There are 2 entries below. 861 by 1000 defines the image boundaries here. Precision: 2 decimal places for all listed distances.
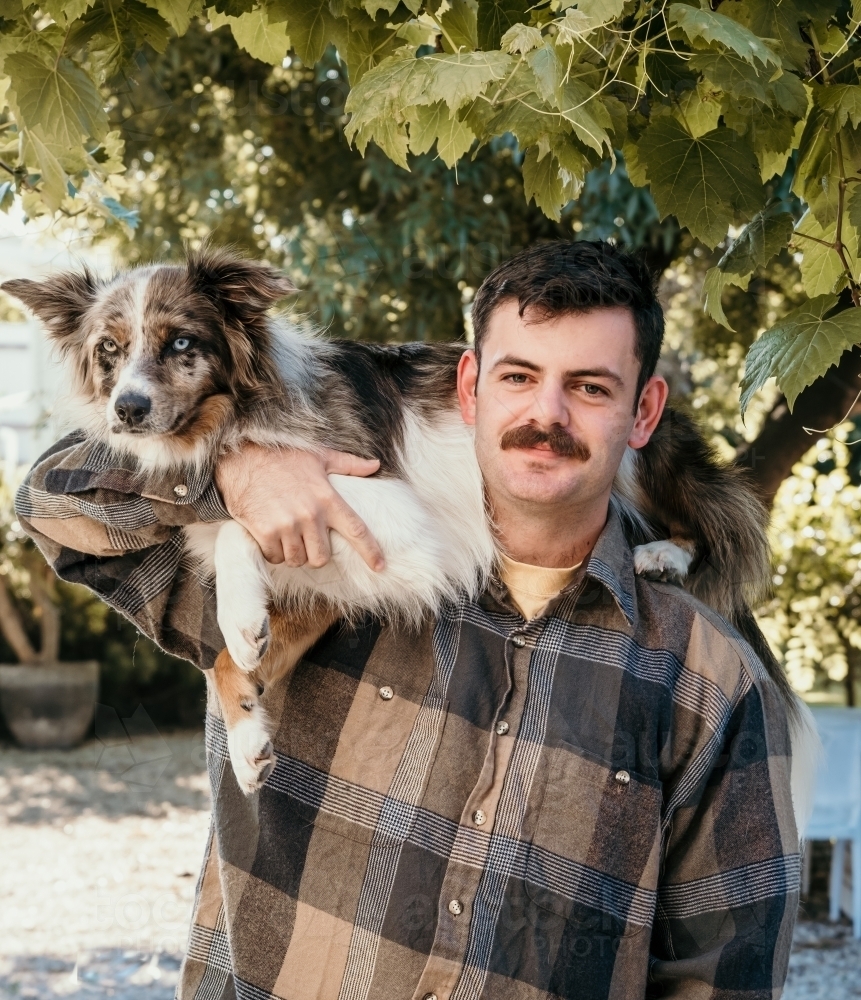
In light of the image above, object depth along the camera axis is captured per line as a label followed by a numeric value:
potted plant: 10.62
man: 1.97
